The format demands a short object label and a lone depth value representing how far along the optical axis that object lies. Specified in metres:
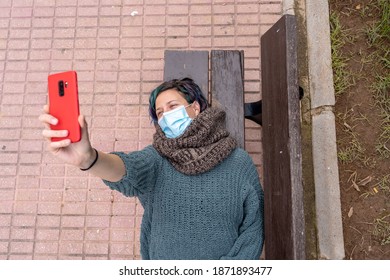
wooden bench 1.80
